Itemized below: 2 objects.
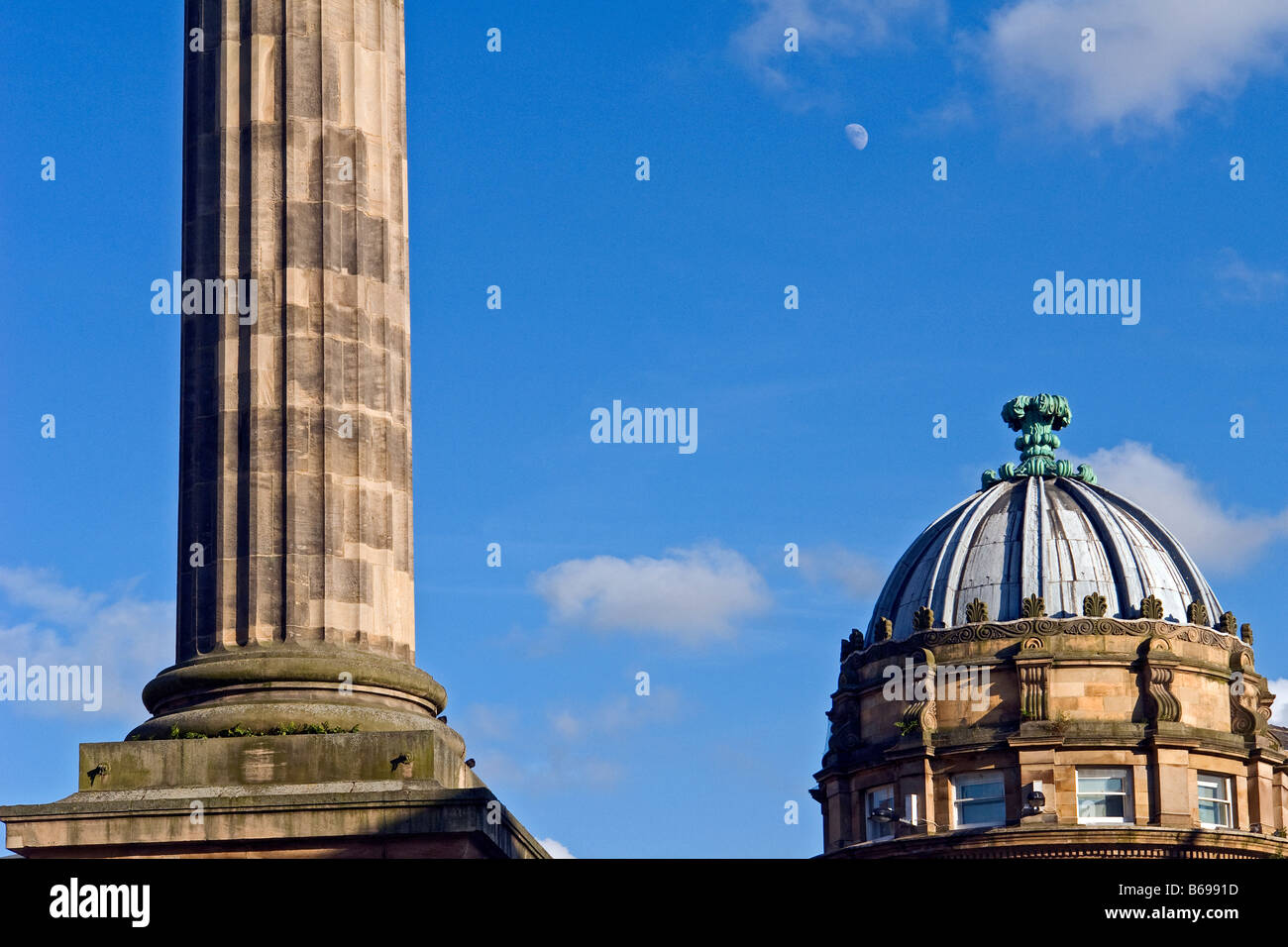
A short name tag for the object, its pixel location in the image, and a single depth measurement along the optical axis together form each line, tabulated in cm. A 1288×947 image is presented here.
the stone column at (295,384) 3016
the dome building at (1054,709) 8581
